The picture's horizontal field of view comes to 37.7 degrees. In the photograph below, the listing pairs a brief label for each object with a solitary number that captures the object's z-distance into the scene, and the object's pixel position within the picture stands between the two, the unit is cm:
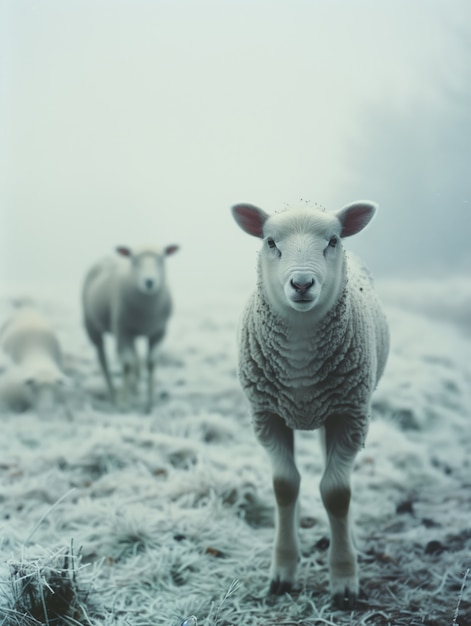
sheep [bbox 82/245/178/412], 405
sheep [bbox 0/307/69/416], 383
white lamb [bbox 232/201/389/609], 157
